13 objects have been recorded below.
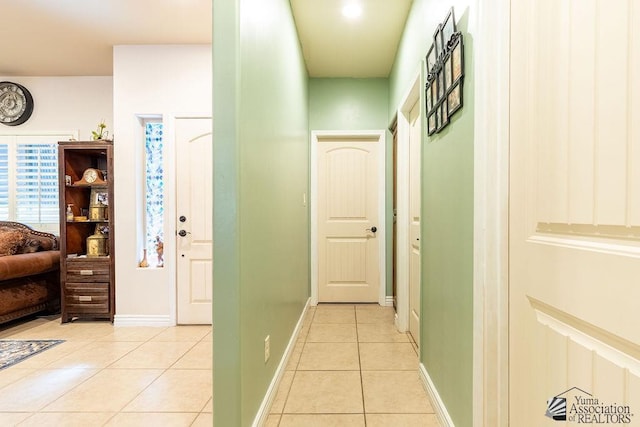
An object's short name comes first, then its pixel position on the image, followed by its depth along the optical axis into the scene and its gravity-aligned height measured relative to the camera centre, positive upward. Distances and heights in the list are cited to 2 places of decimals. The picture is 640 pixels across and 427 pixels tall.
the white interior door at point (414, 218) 2.68 -0.08
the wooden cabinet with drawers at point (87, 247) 3.29 -0.40
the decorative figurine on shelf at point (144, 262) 3.31 -0.56
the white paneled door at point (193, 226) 3.25 -0.18
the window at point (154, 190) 3.38 +0.20
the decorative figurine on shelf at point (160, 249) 3.41 -0.44
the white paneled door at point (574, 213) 0.65 -0.01
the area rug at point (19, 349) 2.48 -1.18
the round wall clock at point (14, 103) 3.95 +1.32
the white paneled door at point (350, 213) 3.97 -0.06
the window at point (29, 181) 4.02 +0.35
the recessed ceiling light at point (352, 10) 2.56 +1.63
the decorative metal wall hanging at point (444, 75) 1.41 +0.67
